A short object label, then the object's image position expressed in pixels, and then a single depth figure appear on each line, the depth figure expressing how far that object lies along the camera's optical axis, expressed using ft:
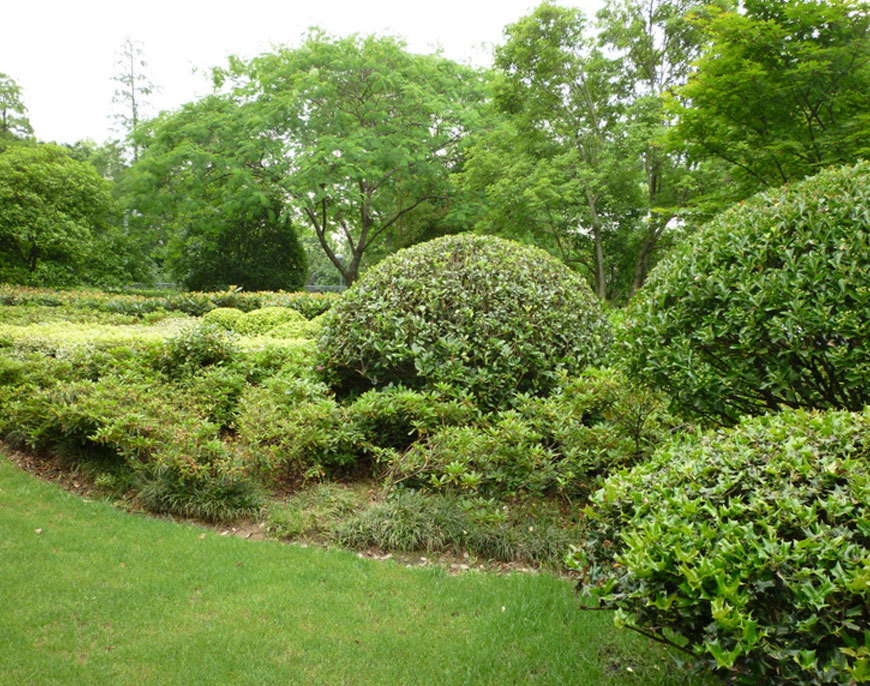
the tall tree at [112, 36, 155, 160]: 96.37
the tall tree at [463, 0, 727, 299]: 48.01
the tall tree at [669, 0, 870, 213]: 26.50
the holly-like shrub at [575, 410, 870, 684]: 5.18
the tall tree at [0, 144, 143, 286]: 55.98
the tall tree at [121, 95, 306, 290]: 58.85
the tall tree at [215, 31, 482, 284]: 57.41
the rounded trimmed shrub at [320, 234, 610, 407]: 16.48
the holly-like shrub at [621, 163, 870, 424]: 9.71
